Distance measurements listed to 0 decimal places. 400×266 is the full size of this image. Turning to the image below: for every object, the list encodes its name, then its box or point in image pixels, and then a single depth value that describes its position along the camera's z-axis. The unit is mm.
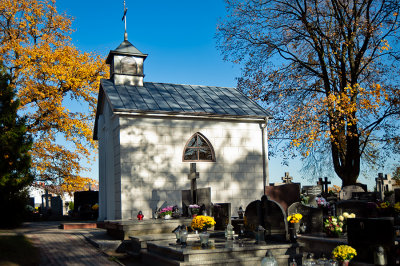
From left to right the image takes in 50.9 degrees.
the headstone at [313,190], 18119
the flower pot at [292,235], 9803
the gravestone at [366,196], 16797
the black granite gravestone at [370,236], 7695
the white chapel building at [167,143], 14922
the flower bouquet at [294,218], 11086
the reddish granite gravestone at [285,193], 14055
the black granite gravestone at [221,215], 12553
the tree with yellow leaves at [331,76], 18203
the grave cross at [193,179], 14242
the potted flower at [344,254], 7762
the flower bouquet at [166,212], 13586
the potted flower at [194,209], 13425
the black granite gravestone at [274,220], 9969
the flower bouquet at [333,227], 10836
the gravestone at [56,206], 27303
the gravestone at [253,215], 10680
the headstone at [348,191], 17859
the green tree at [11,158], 17656
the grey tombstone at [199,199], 13195
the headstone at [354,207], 11875
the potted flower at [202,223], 10609
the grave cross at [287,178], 21484
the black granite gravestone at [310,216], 12445
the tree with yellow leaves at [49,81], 23156
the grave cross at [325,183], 22172
